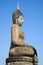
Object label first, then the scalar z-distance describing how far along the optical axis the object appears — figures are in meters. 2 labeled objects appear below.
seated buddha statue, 10.24
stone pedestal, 10.08
